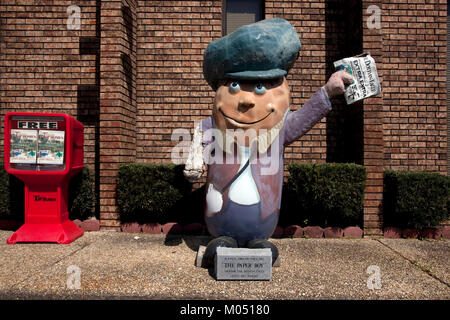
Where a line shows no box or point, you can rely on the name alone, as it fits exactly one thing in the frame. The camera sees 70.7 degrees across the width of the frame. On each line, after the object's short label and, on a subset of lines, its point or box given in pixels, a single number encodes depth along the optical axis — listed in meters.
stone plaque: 2.70
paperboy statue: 2.94
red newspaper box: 3.94
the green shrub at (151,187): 4.37
